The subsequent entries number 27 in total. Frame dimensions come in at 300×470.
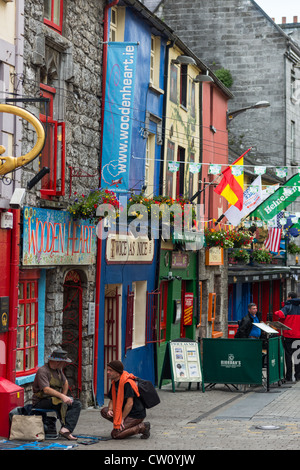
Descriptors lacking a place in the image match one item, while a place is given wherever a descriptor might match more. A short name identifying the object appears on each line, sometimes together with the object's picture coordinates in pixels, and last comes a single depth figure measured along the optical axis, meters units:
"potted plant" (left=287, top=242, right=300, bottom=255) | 35.34
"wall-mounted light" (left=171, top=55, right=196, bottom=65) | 20.74
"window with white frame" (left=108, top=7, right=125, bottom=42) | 17.28
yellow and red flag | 20.72
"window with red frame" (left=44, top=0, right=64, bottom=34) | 14.52
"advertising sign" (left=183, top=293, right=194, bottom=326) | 22.64
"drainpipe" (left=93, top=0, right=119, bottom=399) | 16.09
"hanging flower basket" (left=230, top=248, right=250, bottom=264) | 27.33
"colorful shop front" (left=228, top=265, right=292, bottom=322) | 28.57
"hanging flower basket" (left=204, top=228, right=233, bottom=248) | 22.94
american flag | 29.92
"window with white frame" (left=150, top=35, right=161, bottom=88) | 19.83
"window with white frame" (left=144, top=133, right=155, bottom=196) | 19.56
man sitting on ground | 11.94
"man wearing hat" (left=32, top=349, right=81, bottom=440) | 11.52
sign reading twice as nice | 16.88
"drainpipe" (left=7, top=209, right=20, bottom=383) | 12.73
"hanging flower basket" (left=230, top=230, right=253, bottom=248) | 24.38
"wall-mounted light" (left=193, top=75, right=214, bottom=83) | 22.70
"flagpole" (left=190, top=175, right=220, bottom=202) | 21.47
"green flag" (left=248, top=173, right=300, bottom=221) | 25.59
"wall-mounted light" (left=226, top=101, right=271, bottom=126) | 24.66
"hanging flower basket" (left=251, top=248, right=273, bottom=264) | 29.83
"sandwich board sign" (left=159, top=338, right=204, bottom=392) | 17.39
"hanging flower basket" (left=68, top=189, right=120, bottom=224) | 14.56
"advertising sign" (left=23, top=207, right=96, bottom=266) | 13.32
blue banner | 15.83
